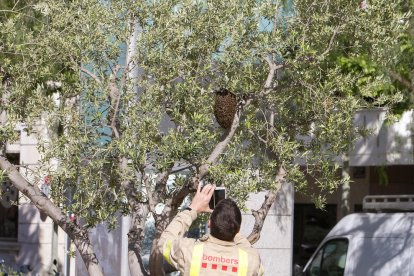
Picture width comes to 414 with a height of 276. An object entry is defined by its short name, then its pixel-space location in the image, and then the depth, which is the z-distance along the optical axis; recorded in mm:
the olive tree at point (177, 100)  11392
